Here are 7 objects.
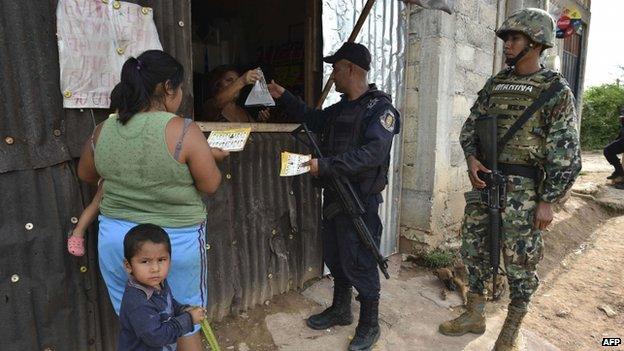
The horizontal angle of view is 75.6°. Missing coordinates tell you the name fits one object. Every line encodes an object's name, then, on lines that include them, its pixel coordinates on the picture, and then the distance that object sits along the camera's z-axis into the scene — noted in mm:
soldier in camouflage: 2457
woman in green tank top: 1615
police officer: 2412
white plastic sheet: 1956
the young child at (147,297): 1549
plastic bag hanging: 2725
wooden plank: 2639
